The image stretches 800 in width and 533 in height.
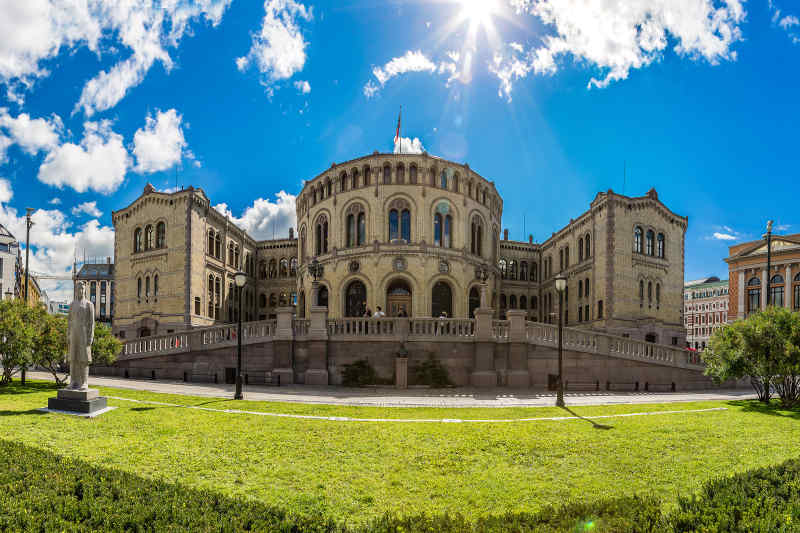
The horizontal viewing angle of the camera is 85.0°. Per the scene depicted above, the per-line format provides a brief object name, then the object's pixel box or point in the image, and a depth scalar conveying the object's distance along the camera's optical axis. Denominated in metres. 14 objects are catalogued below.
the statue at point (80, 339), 12.17
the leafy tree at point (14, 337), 15.70
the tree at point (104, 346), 17.64
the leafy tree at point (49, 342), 16.41
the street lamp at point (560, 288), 16.02
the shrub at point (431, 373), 20.33
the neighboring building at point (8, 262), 62.31
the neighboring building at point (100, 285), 117.06
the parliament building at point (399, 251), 33.94
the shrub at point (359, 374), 20.45
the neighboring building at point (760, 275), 47.49
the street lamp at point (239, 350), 15.72
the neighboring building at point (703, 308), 100.06
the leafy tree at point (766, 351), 14.96
